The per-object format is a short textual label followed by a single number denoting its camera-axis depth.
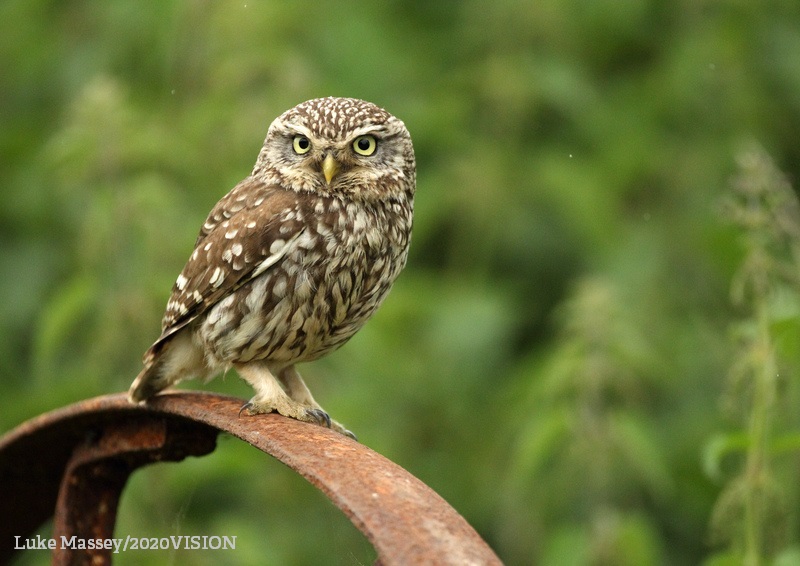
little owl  7.02
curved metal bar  6.76
